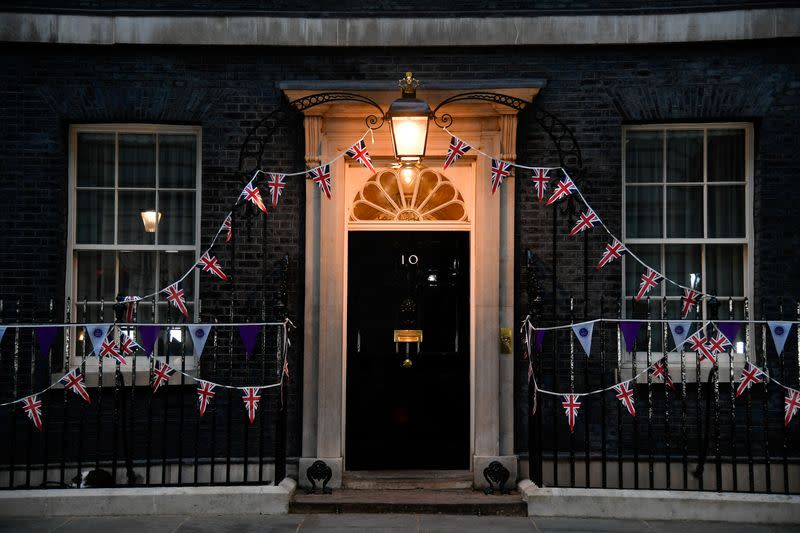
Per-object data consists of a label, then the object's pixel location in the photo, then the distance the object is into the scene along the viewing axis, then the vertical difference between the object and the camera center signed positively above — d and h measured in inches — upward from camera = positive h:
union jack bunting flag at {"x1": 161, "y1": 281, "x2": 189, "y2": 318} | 264.4 -5.7
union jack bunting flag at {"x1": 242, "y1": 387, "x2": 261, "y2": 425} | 258.5 -39.8
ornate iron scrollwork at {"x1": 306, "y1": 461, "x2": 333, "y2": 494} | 278.2 -68.2
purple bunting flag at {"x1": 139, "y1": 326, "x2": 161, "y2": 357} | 254.8 -18.4
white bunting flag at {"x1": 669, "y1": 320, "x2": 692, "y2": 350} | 246.7 -14.8
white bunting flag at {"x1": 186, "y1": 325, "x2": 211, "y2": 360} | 256.5 -18.5
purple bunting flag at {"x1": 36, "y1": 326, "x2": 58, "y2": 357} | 253.4 -18.7
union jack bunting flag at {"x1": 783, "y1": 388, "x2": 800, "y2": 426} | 246.8 -37.3
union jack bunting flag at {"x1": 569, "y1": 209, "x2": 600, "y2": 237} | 270.8 +21.0
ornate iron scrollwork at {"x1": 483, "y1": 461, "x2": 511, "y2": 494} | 276.2 -67.6
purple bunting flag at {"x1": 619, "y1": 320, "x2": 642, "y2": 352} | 252.2 -14.9
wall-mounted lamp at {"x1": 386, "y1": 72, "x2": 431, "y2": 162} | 252.2 +51.5
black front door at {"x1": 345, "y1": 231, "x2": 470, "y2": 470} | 299.6 -27.4
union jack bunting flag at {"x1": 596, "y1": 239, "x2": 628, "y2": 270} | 268.7 +10.3
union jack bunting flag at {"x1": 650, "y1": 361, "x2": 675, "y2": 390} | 277.7 -31.3
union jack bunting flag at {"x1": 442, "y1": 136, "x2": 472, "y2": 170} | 264.5 +44.3
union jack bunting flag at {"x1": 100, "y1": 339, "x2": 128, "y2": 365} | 255.1 -23.7
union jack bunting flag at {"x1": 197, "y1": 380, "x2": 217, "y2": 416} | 255.1 -37.3
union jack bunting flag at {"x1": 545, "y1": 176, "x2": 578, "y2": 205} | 272.1 +32.6
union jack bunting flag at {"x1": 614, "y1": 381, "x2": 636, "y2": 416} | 248.6 -36.2
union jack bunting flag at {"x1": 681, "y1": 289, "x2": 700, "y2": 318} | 270.8 -5.6
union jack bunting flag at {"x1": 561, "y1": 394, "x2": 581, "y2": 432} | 254.1 -40.1
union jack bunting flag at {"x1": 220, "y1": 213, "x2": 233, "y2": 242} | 279.4 +20.5
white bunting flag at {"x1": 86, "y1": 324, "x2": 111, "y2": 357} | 249.8 -17.4
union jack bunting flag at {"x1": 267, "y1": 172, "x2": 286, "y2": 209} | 272.4 +33.0
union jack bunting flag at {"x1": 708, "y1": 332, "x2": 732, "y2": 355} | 253.0 -19.2
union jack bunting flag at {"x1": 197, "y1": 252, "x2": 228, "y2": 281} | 270.8 +5.0
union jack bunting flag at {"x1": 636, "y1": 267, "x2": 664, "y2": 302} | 265.0 +0.5
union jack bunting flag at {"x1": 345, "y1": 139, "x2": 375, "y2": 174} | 267.4 +43.2
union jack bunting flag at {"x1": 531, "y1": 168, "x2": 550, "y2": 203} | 278.4 +36.2
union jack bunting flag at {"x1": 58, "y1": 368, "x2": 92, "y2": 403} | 252.7 -33.9
